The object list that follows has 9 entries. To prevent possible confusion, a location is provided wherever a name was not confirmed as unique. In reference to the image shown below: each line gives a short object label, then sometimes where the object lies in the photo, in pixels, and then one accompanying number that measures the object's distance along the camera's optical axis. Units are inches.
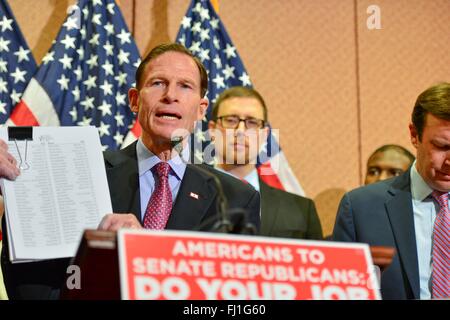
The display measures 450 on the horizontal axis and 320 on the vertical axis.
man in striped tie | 95.2
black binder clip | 74.6
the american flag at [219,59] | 165.9
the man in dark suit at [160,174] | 77.0
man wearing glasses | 129.6
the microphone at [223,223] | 53.3
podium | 50.4
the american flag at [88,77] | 156.4
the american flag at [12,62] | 157.1
